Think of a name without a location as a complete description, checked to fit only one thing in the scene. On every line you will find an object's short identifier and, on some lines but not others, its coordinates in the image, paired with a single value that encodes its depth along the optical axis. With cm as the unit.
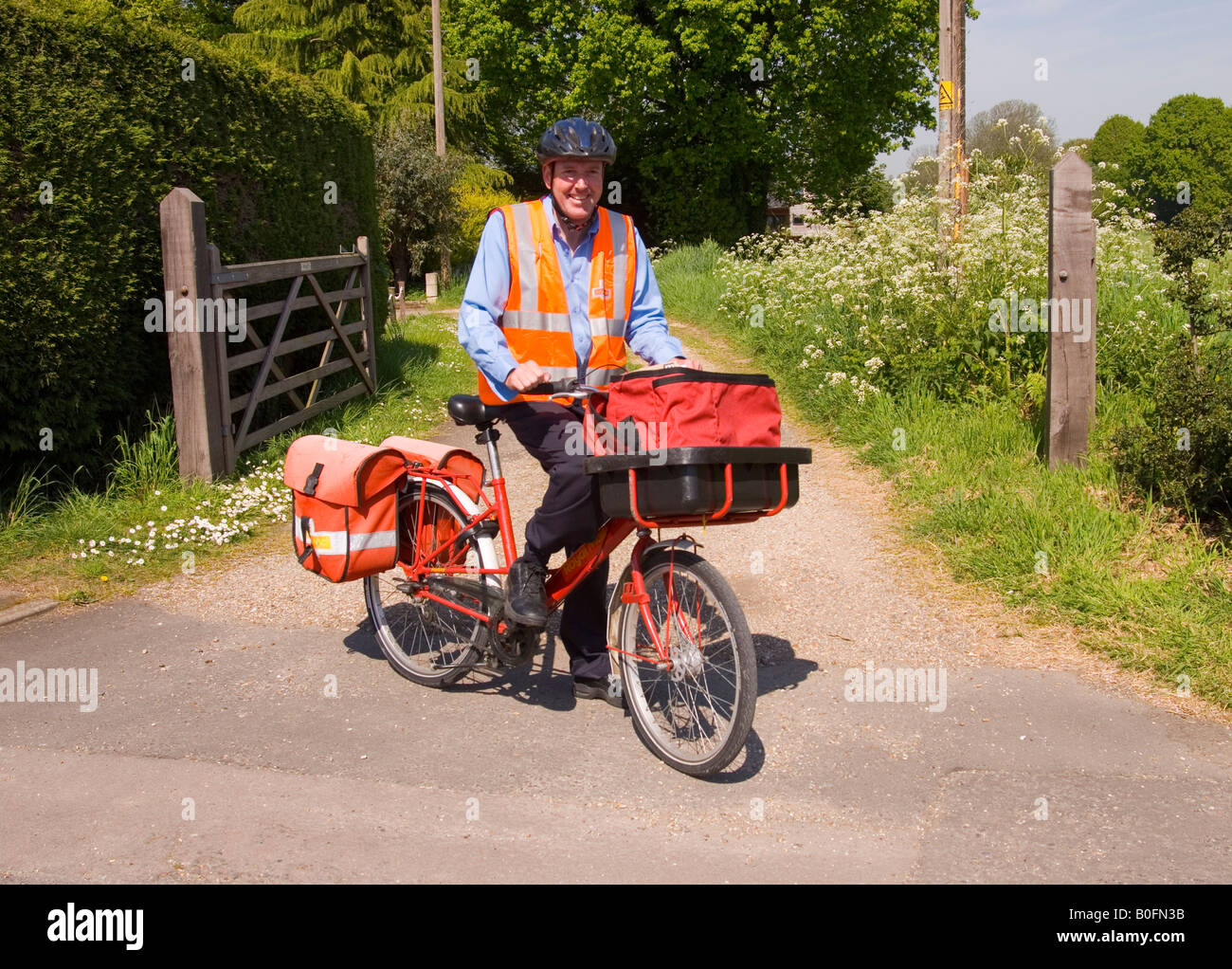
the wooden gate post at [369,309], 1220
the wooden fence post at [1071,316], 711
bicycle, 407
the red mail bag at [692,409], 390
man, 443
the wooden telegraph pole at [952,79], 1147
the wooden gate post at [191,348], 769
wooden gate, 773
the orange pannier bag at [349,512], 497
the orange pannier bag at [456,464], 507
